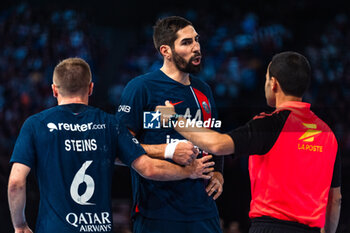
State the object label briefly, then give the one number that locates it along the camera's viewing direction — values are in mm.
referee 5891
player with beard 7320
